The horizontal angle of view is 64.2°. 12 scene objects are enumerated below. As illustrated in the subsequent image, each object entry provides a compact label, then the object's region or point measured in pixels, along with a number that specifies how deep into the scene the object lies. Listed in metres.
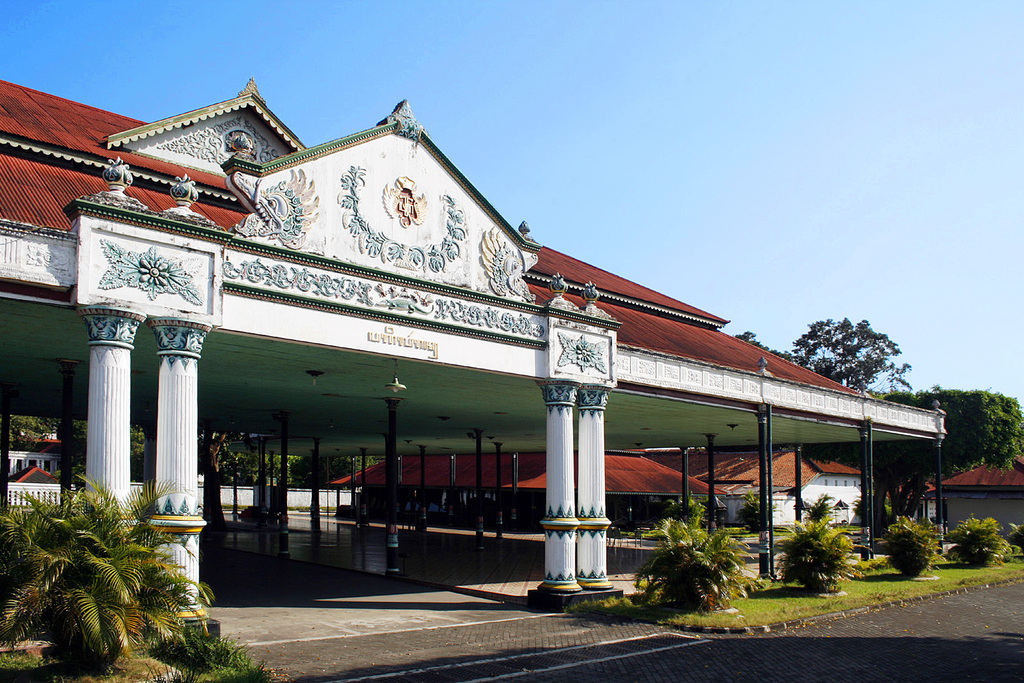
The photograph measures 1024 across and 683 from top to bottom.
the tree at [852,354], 82.38
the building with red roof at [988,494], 41.25
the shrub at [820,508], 40.31
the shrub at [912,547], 21.39
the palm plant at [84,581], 7.52
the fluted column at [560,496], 15.12
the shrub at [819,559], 17.73
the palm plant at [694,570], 14.52
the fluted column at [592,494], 15.51
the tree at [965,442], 35.94
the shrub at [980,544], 25.28
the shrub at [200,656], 8.59
